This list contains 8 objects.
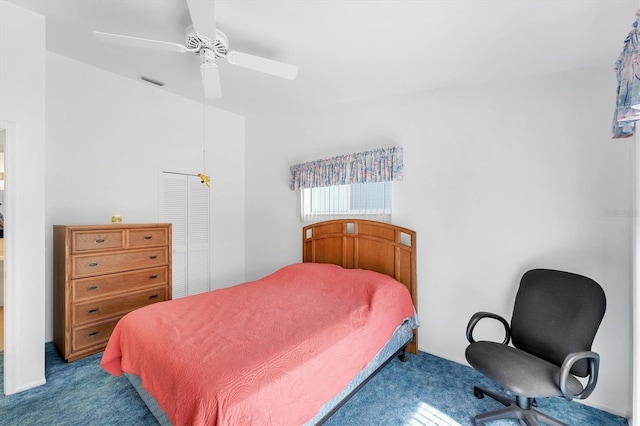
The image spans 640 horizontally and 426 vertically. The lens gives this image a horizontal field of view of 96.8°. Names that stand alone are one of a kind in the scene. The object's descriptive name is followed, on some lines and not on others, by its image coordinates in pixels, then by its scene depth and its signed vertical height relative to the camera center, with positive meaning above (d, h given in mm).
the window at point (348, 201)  3250 +126
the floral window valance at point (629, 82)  1387 +658
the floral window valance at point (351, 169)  3055 +491
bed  1353 -808
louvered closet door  3715 -242
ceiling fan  1641 +1113
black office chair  1663 -922
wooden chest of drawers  2559 -675
